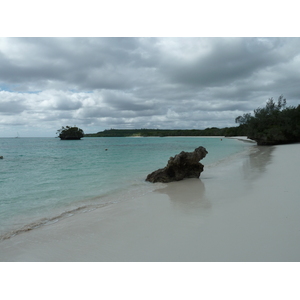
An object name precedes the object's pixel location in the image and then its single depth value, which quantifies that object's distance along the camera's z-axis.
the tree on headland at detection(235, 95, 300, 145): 42.09
